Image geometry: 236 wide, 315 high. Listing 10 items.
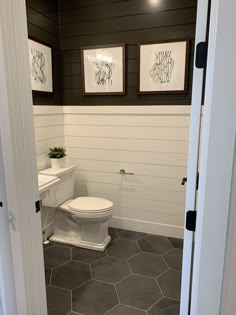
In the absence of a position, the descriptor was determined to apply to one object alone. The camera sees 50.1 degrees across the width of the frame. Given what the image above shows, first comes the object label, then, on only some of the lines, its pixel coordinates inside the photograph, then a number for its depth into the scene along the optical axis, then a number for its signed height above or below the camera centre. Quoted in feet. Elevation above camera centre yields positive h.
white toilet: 8.18 -3.57
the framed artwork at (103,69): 8.71 +1.25
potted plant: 8.72 -1.76
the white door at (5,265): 4.15 -2.68
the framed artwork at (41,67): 7.89 +1.25
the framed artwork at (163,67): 7.99 +1.24
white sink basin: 7.29 -2.27
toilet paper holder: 9.47 -2.45
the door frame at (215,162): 2.38 -0.57
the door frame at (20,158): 3.55 -0.81
